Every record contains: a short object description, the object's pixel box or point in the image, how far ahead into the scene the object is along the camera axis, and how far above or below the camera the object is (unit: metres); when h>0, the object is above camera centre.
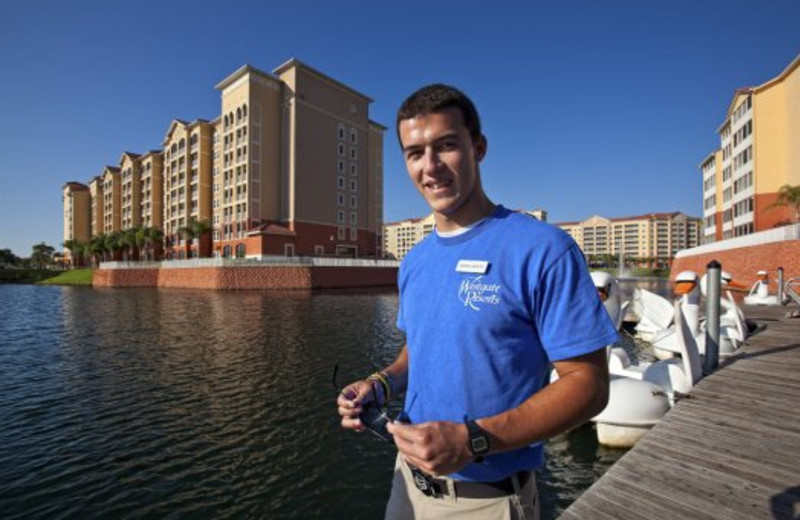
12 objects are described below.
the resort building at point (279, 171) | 55.72 +15.19
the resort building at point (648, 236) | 142.88 +9.56
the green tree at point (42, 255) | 117.22 +3.57
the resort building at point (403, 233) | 166.68 +13.70
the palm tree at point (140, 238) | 70.19 +5.15
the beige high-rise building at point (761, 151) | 40.38 +12.91
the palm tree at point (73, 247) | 91.25 +4.59
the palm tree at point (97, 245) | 80.19 +4.44
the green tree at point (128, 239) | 72.75 +5.14
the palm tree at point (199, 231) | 60.16 +5.51
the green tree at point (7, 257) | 112.56 +3.02
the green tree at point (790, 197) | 36.06 +5.99
